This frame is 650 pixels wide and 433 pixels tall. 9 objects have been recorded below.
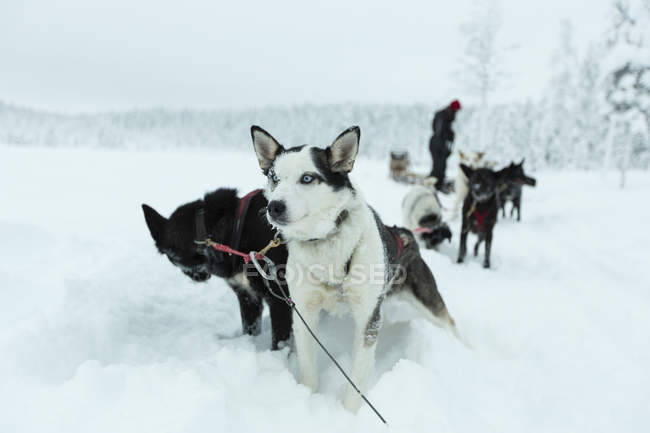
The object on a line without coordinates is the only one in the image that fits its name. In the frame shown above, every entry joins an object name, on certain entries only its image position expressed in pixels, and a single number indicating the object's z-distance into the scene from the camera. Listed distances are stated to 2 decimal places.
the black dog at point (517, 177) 6.68
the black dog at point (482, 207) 6.28
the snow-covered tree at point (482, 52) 23.47
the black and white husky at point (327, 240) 2.21
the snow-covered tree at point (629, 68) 16.20
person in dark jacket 12.00
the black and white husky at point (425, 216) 6.64
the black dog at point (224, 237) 2.97
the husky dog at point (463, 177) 9.19
